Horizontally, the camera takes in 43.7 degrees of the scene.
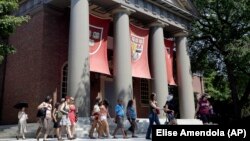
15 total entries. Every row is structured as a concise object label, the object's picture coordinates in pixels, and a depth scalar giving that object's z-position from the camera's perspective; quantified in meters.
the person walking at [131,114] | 12.64
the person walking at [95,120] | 12.33
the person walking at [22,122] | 13.70
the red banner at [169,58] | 22.48
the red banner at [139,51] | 19.45
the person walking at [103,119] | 12.28
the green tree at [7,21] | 13.55
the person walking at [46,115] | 11.36
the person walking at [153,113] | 10.95
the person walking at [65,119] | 11.14
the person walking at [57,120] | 11.15
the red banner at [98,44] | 17.22
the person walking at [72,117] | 11.64
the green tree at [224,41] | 22.31
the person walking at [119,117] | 12.34
